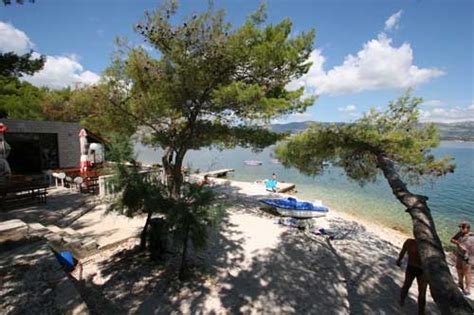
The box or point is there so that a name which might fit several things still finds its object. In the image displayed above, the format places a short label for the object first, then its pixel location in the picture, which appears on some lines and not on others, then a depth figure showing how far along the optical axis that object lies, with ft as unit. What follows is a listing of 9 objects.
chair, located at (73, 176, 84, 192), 29.50
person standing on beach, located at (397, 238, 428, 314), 13.67
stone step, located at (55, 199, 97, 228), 21.10
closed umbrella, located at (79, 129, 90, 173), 31.82
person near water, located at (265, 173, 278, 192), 52.51
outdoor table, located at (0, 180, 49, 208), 21.80
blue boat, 30.25
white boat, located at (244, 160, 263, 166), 127.27
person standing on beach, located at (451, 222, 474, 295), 16.63
